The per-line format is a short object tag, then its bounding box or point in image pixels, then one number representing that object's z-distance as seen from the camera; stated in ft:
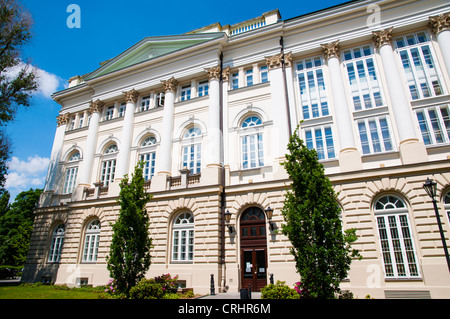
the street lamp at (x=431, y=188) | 40.14
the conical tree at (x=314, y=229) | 35.35
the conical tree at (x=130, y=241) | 48.42
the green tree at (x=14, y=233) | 140.77
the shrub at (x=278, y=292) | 37.70
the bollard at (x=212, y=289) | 55.36
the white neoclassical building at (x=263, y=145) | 53.16
